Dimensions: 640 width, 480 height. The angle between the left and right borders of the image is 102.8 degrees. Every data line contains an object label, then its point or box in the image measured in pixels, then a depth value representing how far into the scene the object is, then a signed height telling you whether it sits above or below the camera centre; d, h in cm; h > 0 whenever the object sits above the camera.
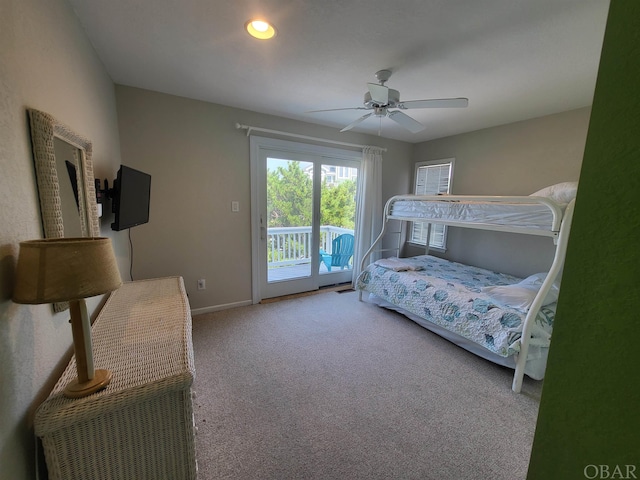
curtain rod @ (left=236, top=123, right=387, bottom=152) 282 +82
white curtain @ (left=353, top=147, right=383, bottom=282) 375 +3
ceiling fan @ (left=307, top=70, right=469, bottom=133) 179 +76
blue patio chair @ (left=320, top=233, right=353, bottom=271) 391 -76
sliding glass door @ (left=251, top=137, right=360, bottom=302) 313 -17
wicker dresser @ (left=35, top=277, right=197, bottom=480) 83 -76
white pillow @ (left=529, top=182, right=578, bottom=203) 221 +15
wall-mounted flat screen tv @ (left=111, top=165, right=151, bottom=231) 162 +0
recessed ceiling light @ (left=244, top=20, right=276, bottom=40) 146 +101
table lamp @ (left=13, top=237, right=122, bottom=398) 72 -24
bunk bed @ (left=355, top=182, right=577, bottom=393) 185 -79
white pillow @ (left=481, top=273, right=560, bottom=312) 199 -72
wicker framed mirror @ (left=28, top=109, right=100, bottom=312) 94 +8
